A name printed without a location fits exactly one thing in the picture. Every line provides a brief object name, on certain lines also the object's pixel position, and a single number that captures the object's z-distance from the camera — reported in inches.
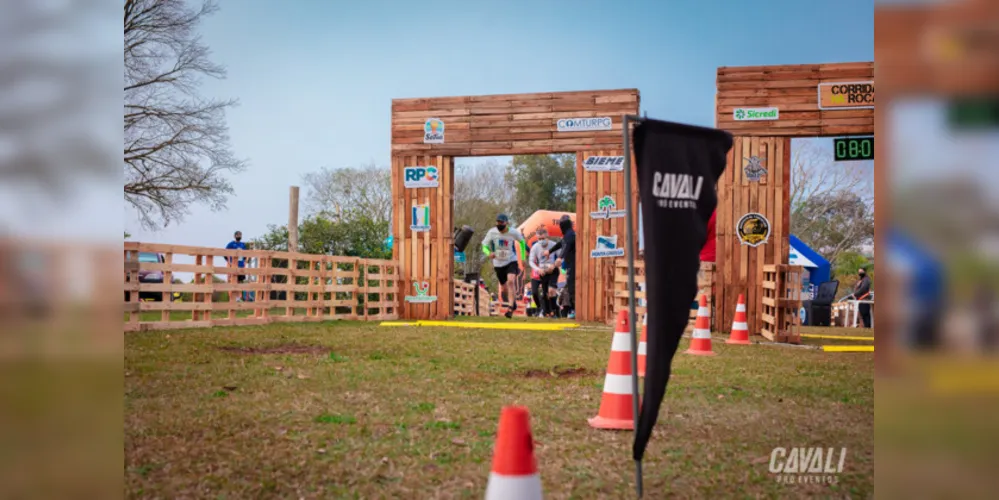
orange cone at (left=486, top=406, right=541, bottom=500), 96.0
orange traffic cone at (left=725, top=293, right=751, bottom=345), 420.5
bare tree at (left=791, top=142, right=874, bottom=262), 1143.0
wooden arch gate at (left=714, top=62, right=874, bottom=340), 497.0
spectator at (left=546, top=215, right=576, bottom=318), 601.3
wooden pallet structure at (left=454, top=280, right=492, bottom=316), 878.4
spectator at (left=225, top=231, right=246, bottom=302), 636.7
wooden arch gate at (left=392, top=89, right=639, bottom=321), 563.8
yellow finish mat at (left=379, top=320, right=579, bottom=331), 488.0
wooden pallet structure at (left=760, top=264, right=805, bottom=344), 444.5
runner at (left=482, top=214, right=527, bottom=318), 640.4
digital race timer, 483.5
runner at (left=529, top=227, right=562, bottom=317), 645.3
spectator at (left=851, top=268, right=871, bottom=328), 744.3
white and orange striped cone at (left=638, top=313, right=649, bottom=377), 226.5
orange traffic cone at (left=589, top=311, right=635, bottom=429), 185.6
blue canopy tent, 846.5
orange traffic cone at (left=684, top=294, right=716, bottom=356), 346.8
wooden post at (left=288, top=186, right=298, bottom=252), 655.1
